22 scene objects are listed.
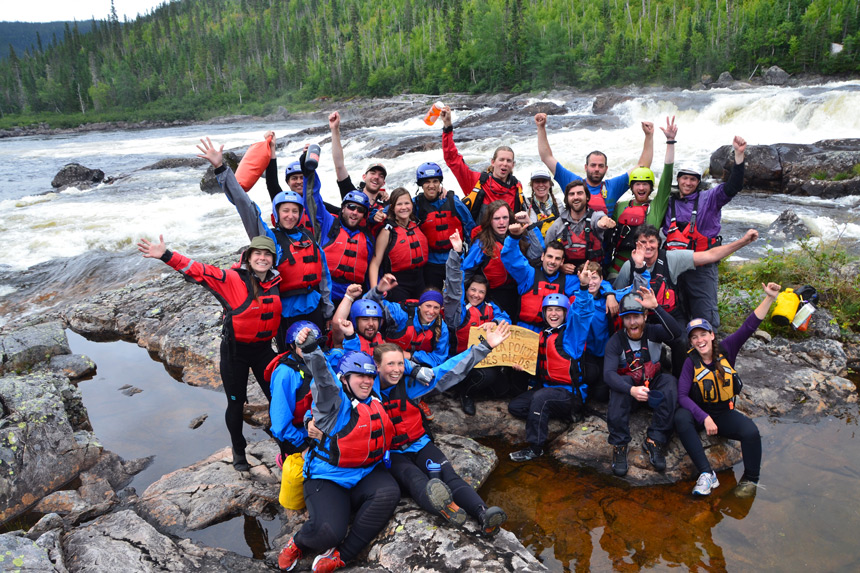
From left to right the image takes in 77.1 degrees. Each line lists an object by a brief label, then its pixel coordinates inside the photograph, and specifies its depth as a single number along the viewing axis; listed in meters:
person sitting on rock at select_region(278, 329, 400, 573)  3.93
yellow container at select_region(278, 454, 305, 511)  4.26
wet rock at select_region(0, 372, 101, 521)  5.04
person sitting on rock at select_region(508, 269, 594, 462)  5.32
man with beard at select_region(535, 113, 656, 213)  6.16
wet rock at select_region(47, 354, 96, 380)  7.75
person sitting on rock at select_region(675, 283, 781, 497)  4.73
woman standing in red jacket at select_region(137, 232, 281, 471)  4.72
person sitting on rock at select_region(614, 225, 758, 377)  5.38
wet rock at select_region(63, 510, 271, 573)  3.76
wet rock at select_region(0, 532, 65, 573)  3.49
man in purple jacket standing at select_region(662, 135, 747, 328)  5.91
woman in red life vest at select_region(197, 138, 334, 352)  5.04
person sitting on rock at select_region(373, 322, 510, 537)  4.14
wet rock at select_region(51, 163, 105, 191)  24.90
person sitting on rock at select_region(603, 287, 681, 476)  5.00
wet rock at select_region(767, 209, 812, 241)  12.15
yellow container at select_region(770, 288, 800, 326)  6.37
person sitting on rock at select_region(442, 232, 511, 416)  5.67
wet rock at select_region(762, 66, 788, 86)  49.00
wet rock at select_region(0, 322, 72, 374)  7.89
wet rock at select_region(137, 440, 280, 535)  4.61
